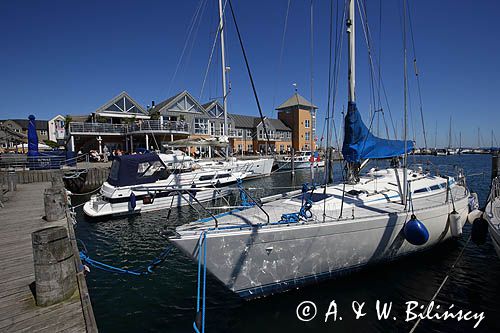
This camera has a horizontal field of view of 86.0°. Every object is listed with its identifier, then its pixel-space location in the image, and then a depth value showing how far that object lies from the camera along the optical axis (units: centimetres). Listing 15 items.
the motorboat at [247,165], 2123
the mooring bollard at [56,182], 1292
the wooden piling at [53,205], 852
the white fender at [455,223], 772
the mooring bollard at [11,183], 1471
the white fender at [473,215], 841
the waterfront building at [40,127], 7112
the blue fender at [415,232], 615
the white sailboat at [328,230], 535
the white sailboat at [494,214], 684
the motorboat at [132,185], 1309
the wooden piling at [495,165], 1574
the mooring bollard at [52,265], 396
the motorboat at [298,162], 4053
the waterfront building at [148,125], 3216
